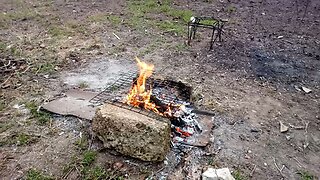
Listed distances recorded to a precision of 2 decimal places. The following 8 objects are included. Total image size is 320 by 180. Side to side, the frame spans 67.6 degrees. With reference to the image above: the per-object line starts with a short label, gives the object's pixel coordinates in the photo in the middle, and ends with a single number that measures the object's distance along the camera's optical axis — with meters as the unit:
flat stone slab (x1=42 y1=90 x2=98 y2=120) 3.30
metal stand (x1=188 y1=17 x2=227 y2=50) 4.90
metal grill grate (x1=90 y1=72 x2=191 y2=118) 3.25
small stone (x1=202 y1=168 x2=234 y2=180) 2.49
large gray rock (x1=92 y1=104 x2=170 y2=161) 2.60
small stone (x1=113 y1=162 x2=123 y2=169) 2.67
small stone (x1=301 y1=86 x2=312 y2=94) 3.95
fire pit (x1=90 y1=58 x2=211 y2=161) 2.62
